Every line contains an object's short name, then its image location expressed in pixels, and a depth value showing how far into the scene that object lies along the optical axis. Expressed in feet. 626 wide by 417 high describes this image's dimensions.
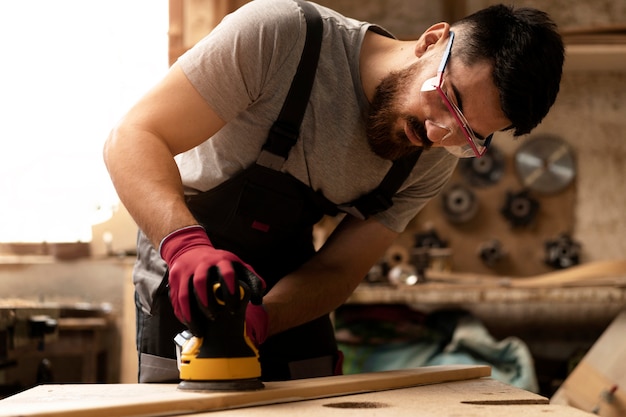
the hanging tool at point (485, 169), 13.48
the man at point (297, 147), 4.84
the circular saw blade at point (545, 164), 13.46
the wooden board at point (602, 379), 9.59
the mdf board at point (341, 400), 3.86
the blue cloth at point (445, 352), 10.82
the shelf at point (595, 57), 12.05
